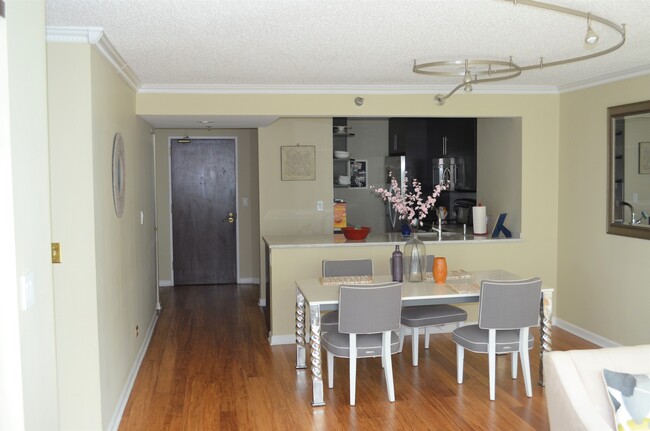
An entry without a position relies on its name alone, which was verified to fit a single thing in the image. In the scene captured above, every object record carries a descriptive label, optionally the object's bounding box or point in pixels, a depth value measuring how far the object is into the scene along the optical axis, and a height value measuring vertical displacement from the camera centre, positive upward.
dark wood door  8.80 -0.22
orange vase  4.81 -0.60
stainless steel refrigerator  8.74 +0.21
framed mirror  5.04 +0.14
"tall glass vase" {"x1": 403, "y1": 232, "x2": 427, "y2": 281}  4.85 -0.52
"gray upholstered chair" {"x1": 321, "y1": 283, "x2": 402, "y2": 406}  4.21 -0.88
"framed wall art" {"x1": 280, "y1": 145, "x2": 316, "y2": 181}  7.18 +0.33
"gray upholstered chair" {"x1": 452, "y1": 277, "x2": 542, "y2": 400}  4.31 -0.88
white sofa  2.75 -0.85
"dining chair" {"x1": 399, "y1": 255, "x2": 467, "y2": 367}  4.99 -0.98
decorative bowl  6.20 -0.40
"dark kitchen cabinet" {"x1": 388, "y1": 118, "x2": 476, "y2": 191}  7.77 +0.59
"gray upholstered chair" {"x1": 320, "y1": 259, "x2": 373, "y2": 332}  5.32 -0.63
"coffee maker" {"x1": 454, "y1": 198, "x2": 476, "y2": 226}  7.75 -0.24
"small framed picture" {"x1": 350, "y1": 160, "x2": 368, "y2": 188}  9.09 +0.24
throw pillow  2.66 -0.88
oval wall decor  4.20 +0.13
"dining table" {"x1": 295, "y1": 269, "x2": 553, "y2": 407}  4.31 -0.72
